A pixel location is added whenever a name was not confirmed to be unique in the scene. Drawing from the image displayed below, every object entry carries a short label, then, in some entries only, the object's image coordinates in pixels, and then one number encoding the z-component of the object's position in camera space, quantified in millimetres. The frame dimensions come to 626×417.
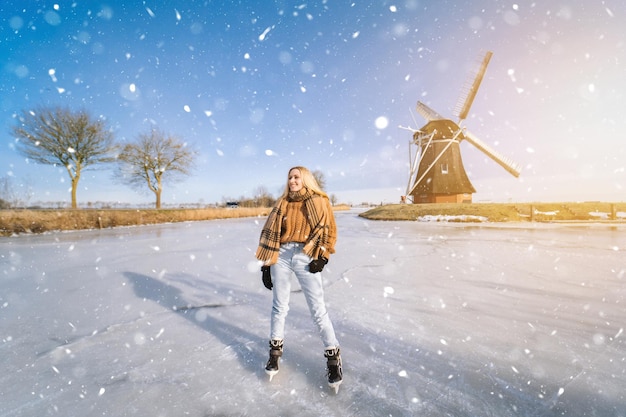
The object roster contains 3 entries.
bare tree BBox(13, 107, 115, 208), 23031
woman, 2182
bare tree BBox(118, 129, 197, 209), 30430
